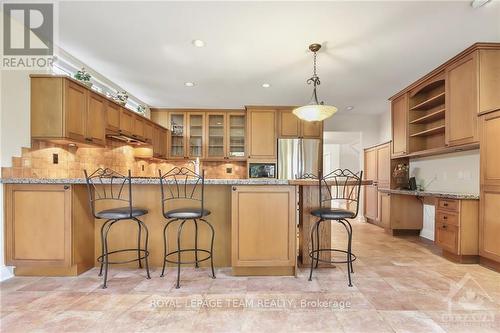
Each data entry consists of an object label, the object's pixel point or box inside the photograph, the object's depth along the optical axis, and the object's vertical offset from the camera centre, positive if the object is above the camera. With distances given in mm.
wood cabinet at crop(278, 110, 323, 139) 5246 +806
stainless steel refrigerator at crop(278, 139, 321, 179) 5152 +186
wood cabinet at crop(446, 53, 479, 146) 2877 +790
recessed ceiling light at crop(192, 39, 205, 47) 2766 +1392
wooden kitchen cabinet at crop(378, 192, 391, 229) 4445 -839
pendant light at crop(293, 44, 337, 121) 2990 +677
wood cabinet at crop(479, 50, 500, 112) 2812 +988
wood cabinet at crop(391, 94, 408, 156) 4160 +702
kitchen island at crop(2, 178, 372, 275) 2389 -565
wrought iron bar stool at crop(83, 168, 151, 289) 2232 -385
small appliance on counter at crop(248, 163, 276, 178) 5215 -111
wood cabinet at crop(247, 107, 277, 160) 5211 +676
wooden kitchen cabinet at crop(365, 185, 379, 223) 5114 -822
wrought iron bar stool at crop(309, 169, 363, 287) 2322 -448
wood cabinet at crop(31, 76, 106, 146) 2592 +593
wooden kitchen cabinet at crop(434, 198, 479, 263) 2885 -778
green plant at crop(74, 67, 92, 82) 2916 +1050
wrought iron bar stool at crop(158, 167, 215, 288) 2436 -316
